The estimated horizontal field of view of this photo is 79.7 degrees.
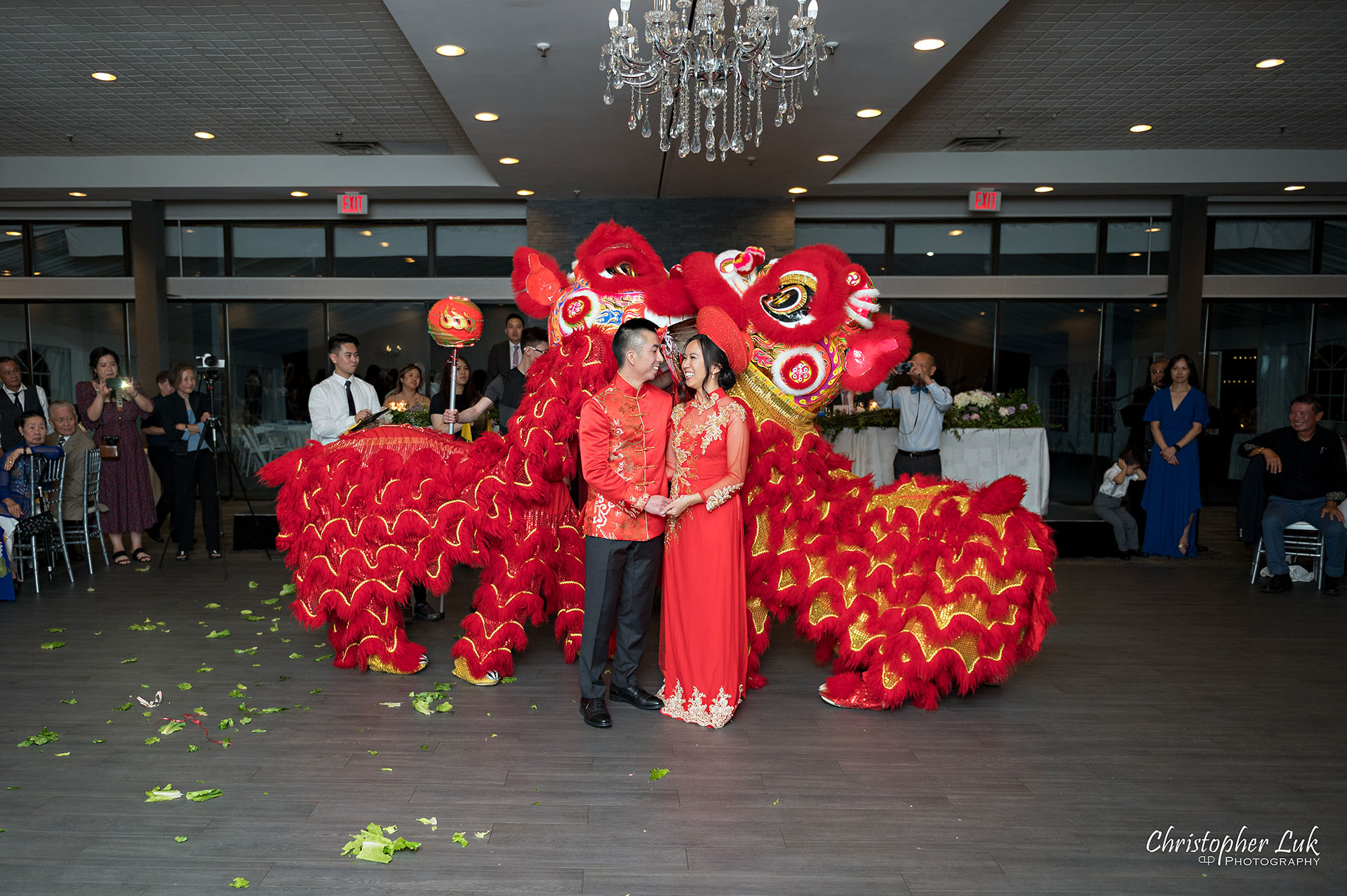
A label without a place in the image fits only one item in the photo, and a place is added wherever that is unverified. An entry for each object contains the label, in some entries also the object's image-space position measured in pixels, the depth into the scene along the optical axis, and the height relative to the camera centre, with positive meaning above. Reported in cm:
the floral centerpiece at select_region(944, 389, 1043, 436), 661 -18
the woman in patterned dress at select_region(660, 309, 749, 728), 300 -56
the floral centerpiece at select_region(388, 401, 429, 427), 404 -16
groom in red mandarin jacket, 298 -41
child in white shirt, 652 -89
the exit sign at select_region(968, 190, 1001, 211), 821 +193
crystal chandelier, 399 +178
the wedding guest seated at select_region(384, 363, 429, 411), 639 +0
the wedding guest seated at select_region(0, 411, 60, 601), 489 -67
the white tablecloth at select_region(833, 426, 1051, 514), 663 -54
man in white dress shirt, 429 -7
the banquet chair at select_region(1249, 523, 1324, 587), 542 -101
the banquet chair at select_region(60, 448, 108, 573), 567 -95
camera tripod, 580 -48
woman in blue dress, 657 -62
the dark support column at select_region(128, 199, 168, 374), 883 +104
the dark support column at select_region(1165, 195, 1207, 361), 855 +129
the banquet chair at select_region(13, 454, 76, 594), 510 -87
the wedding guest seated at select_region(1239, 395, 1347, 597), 539 -63
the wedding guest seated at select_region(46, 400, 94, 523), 567 -48
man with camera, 594 -20
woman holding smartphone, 593 -57
